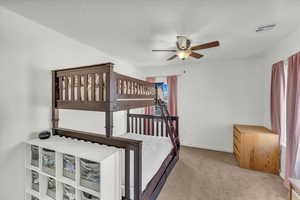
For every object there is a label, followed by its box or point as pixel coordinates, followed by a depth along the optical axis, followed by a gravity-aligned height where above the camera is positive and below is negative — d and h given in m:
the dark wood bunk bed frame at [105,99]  1.33 -0.01
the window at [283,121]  2.40 -0.44
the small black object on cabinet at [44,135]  1.64 -0.47
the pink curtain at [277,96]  2.45 +0.04
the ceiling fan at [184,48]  2.18 +0.87
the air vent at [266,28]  1.90 +1.05
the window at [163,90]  4.43 +0.25
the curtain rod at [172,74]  4.11 +0.78
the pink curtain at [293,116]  1.89 -0.27
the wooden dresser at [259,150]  2.57 -1.06
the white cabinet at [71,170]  1.17 -0.73
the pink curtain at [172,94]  4.23 +0.13
